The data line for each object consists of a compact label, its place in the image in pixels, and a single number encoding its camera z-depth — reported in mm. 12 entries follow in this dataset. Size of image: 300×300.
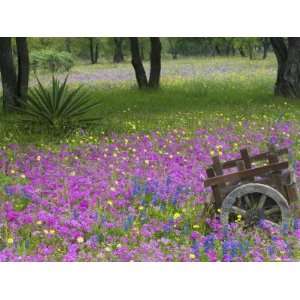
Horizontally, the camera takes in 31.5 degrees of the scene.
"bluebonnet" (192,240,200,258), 4883
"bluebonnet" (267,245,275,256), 4818
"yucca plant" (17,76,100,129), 10133
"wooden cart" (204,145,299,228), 5188
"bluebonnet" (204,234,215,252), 4957
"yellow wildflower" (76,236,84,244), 4967
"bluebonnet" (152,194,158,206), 6246
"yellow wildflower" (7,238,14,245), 4961
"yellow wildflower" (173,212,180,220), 5500
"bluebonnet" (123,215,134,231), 5472
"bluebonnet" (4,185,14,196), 6582
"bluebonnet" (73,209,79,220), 5741
